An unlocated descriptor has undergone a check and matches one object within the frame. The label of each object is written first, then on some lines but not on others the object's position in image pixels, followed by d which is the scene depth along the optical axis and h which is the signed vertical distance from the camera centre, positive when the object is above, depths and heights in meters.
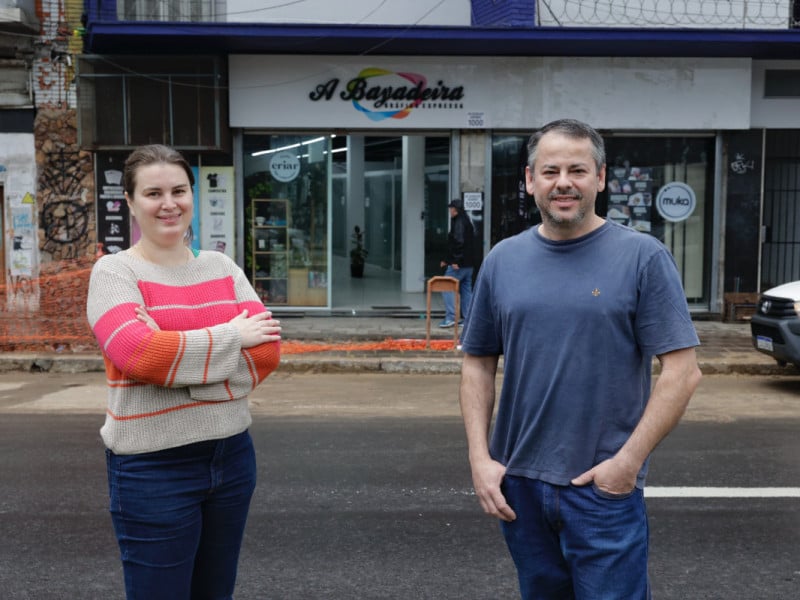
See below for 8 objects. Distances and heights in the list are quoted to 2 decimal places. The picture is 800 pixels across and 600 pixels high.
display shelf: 16.02 -0.25
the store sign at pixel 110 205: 15.54 +0.50
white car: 9.68 -0.92
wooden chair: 12.77 -0.67
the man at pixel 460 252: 14.16 -0.25
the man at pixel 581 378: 2.65 -0.41
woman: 2.74 -0.45
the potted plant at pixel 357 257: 21.98 -0.51
